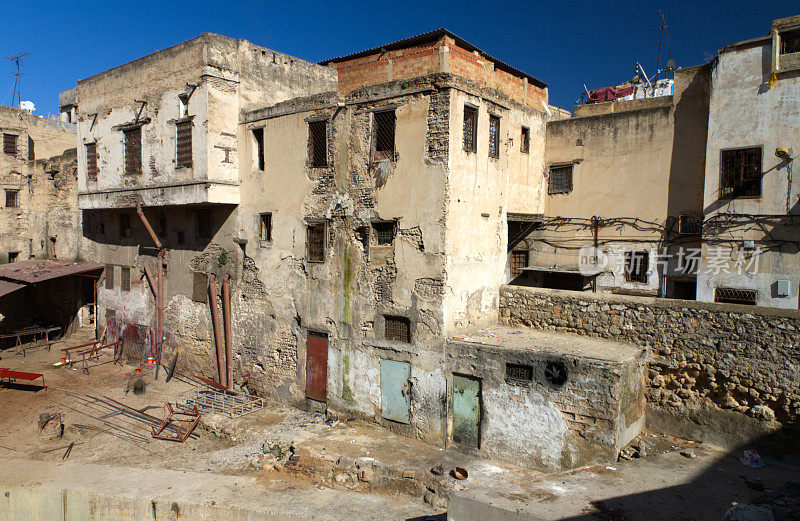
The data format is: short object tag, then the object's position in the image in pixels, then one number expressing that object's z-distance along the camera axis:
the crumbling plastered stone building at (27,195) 23.53
